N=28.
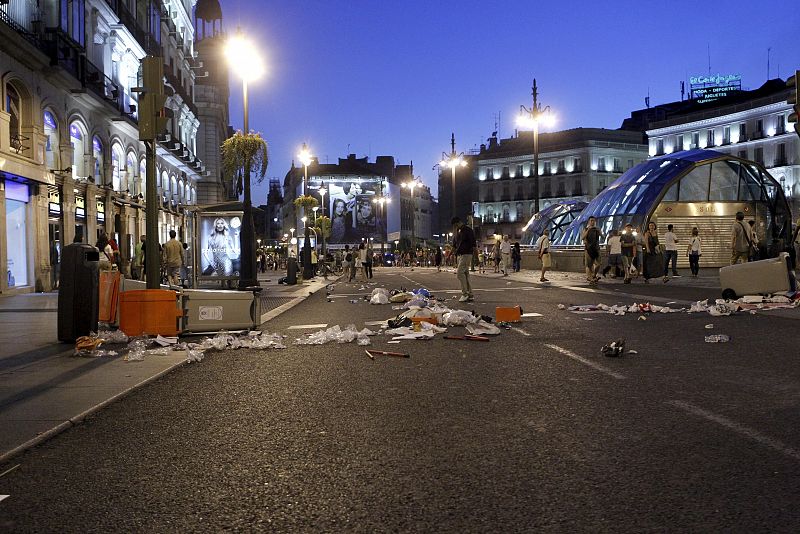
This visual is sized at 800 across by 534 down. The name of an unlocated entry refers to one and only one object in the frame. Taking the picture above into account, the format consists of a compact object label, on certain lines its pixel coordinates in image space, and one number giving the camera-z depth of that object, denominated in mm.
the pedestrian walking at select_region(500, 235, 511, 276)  35312
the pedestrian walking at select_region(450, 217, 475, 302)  16156
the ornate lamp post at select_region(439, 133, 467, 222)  50575
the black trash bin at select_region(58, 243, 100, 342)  9125
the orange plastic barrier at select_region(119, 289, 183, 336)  9523
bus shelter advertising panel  22828
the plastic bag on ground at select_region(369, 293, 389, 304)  16562
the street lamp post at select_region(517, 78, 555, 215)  39000
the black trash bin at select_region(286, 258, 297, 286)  27669
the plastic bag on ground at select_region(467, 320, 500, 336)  9594
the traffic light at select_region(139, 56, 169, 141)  9797
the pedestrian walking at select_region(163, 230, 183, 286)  21828
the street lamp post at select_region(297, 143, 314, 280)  33469
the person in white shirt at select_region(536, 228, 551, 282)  24953
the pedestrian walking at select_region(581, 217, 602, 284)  21156
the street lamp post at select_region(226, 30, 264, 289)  20109
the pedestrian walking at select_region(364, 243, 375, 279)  33700
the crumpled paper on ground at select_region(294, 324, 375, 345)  9289
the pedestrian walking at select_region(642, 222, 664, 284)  21672
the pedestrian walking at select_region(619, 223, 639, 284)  22248
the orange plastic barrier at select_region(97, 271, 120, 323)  10453
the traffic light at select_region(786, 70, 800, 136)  11068
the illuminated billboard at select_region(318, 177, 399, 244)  118625
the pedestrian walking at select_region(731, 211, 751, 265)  17172
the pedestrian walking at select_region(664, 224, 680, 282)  23180
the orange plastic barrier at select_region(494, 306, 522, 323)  10930
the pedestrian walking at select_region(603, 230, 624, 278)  22641
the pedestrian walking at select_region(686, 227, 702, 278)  24031
